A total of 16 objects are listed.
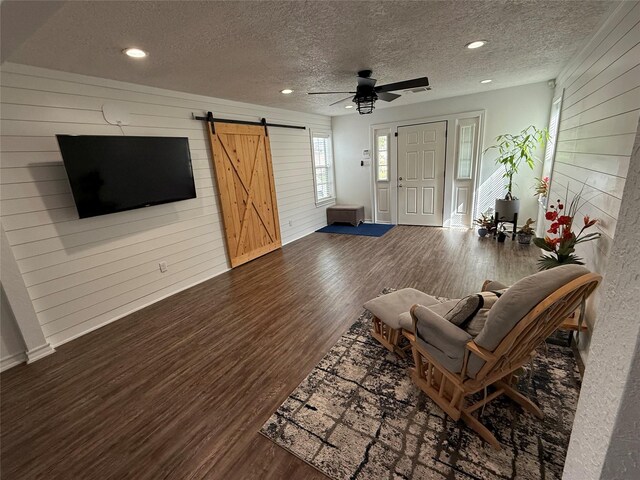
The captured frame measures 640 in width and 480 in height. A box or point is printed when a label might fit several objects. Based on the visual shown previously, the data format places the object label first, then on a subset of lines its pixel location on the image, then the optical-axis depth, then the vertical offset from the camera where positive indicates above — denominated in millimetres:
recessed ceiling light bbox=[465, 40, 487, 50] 2606 +963
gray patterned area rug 1447 -1539
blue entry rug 5880 -1492
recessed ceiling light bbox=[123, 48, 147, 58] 2235 +941
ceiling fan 3063 +731
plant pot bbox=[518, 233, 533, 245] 4566 -1421
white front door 5641 -368
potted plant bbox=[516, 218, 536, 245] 4570 -1366
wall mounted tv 2629 +31
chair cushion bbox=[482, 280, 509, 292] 1936 -913
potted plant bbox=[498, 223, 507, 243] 4773 -1426
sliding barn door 4145 -353
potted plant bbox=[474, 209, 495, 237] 5062 -1282
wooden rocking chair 1268 -957
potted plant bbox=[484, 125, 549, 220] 4746 -99
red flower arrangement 2176 -771
